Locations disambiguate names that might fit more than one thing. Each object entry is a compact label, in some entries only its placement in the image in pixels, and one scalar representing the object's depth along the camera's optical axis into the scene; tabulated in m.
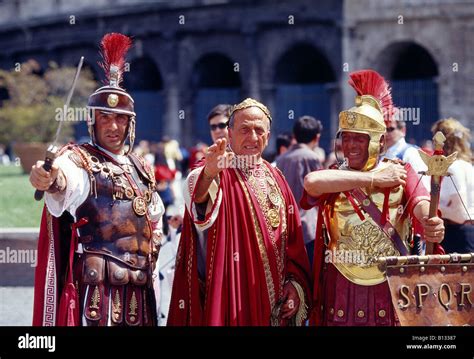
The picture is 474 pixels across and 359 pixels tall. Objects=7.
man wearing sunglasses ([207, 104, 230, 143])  7.74
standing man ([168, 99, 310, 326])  5.65
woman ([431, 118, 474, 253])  7.27
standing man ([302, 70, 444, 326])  5.68
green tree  29.58
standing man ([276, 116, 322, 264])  8.16
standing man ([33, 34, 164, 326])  5.69
